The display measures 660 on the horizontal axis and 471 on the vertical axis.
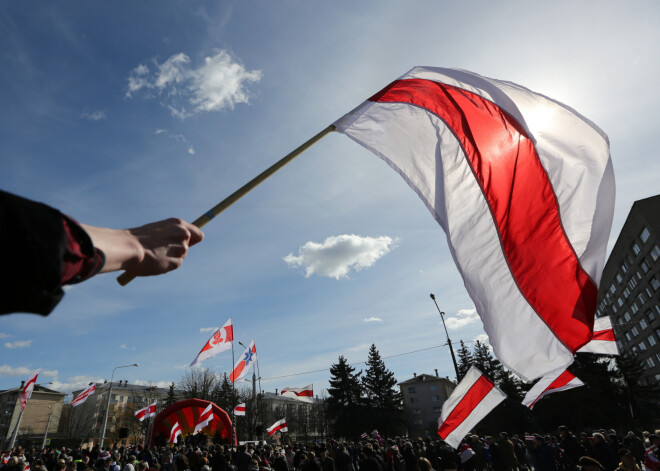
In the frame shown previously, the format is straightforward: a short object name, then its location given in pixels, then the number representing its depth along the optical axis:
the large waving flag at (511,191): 3.72
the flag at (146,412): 24.78
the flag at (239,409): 22.60
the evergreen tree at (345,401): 50.03
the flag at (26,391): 20.08
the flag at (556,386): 6.98
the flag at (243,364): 21.73
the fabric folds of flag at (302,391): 26.69
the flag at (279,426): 22.83
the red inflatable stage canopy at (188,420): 22.72
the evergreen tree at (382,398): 50.19
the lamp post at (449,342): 21.32
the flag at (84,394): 22.82
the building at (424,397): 81.31
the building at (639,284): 51.88
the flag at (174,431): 21.94
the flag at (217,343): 19.62
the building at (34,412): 71.69
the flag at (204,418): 20.12
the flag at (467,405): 10.01
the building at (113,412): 68.31
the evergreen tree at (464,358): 61.67
